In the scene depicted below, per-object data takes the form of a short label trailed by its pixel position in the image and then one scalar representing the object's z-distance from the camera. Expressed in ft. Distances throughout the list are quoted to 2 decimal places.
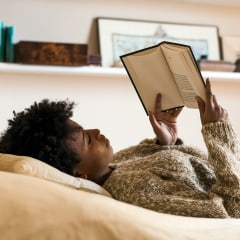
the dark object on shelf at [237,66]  9.09
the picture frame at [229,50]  9.25
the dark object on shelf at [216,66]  8.72
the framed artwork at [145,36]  8.46
